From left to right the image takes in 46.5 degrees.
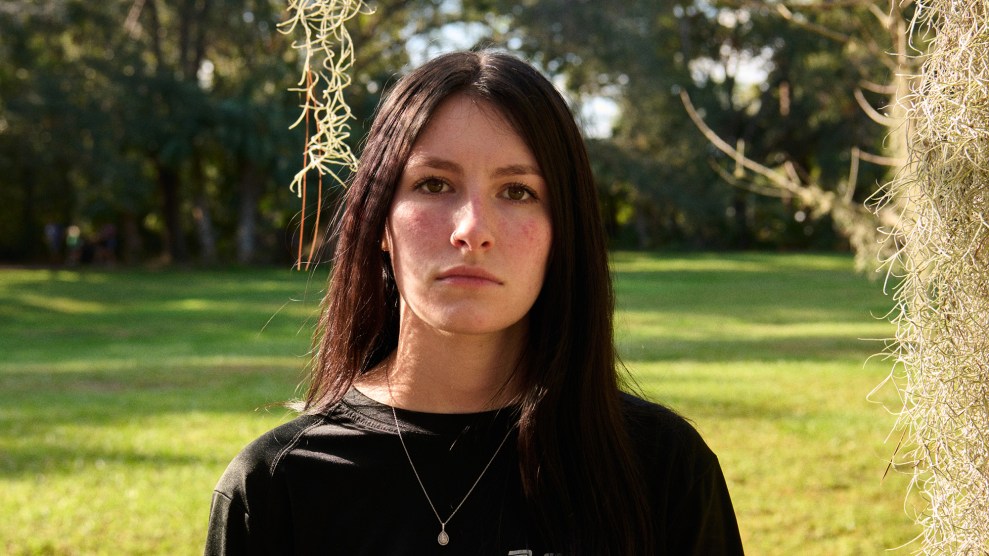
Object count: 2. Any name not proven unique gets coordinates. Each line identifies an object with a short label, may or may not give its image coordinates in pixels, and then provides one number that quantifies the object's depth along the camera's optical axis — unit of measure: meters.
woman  1.68
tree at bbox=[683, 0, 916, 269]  31.84
